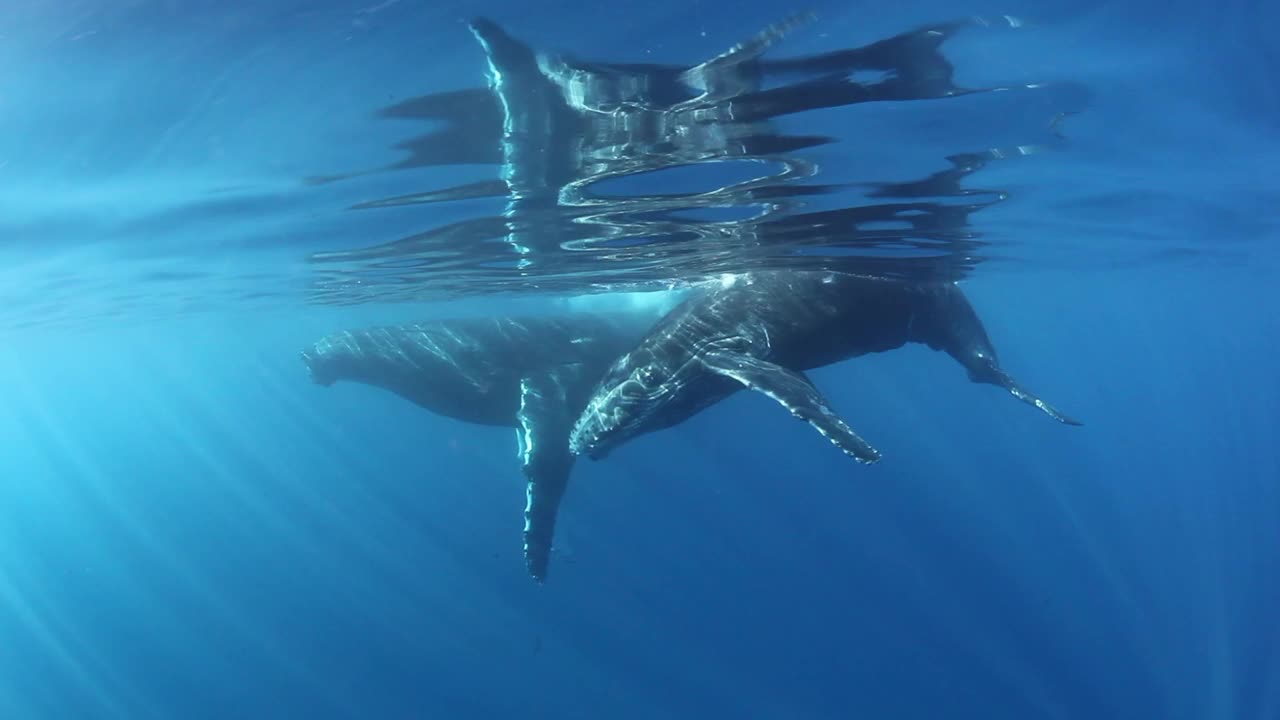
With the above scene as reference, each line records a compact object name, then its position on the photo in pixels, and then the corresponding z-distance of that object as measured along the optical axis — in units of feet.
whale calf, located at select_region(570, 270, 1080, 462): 34.12
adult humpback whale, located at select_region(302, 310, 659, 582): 47.91
